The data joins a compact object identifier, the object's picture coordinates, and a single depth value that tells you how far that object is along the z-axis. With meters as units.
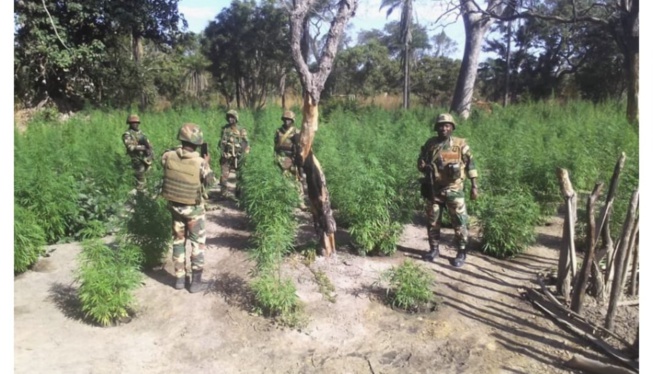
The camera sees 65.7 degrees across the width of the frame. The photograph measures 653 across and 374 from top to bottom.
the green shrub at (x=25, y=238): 5.26
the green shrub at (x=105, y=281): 4.38
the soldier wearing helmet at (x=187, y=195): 4.95
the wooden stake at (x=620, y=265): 4.12
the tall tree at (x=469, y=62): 16.75
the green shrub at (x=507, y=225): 6.04
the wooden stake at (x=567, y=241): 4.80
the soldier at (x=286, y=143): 7.98
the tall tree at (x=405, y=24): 26.30
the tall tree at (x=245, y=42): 24.62
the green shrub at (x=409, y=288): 4.80
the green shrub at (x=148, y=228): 5.17
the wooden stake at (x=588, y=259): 4.45
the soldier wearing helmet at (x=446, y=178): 5.90
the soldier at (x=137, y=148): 8.70
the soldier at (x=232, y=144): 8.94
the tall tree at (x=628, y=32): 11.17
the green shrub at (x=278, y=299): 4.56
